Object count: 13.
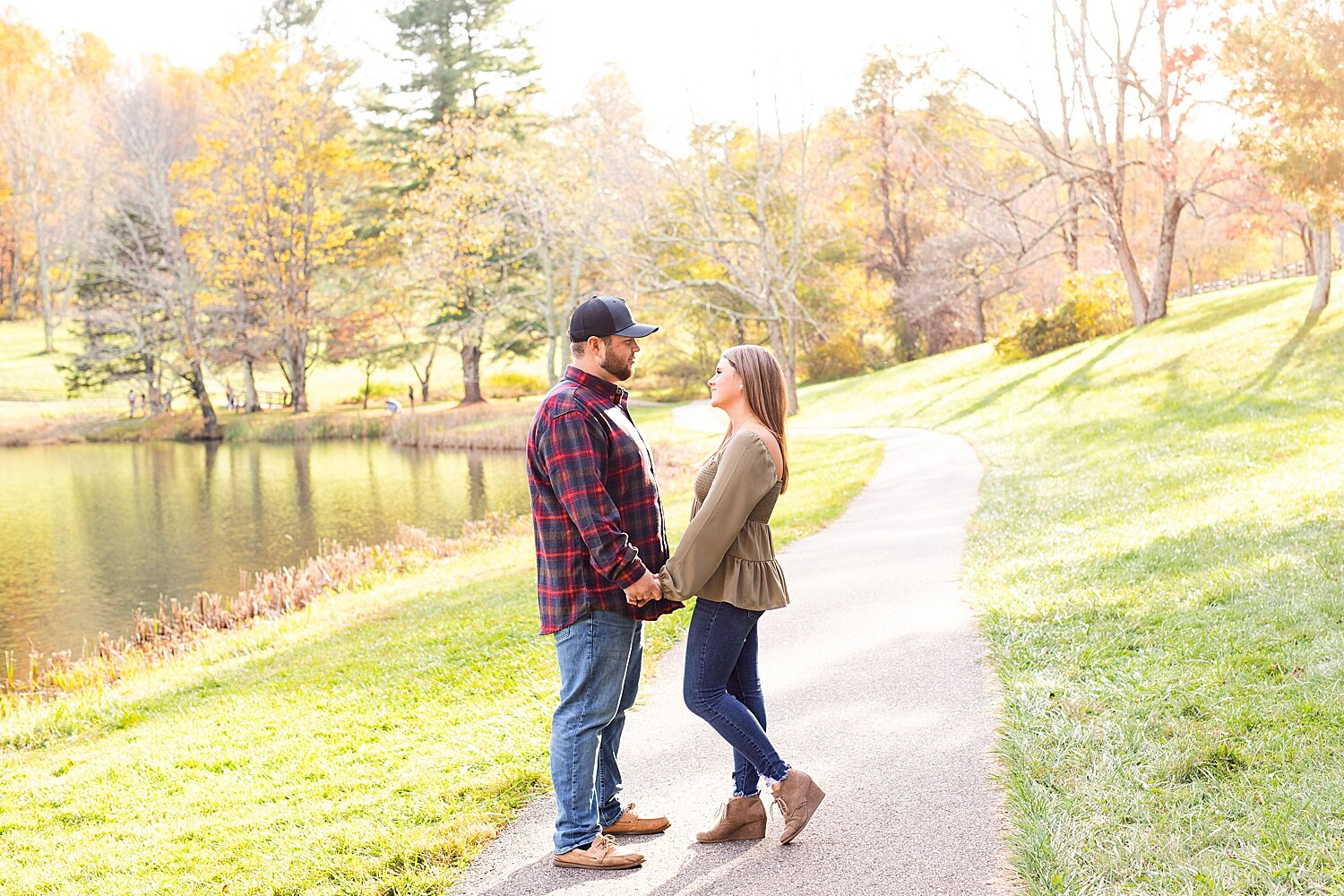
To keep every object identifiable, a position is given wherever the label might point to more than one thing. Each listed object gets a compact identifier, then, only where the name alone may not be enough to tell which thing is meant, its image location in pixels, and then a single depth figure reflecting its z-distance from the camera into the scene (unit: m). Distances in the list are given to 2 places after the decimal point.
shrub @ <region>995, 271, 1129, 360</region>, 31.56
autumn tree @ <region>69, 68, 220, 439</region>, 38.28
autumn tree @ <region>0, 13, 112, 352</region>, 51.25
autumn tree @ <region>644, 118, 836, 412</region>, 26.72
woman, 4.18
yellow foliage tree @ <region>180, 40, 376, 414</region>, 38.72
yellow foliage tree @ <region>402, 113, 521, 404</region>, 33.25
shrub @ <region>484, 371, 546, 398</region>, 46.34
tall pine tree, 38.88
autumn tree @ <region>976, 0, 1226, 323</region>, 25.17
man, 4.02
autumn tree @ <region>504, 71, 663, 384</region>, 27.17
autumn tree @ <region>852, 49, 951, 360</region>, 39.50
